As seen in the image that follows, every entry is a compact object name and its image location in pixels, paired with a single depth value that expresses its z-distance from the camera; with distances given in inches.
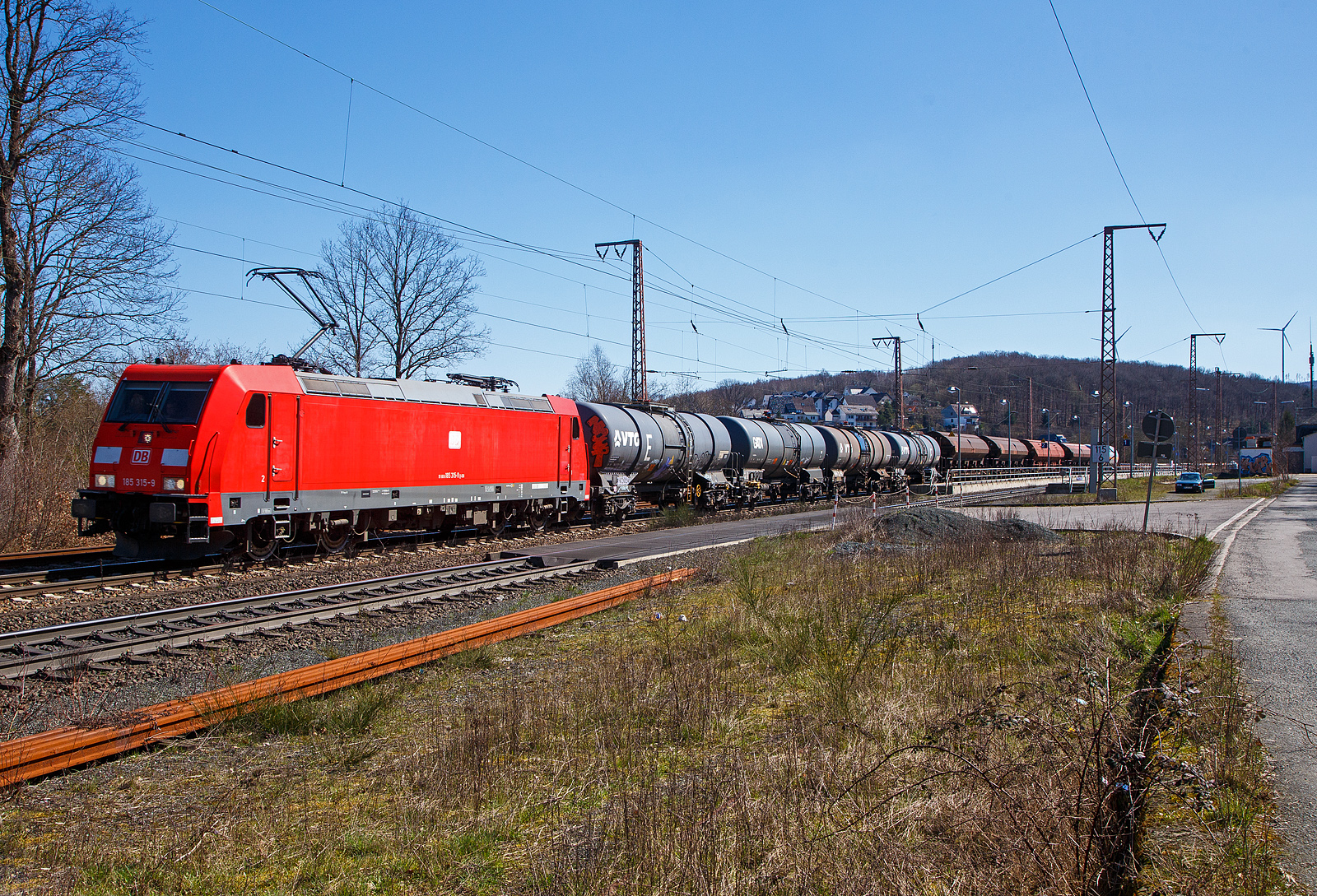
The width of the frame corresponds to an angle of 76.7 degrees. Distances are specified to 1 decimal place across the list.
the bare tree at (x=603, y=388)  2940.5
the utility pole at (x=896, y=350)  1980.8
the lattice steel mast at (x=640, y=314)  1295.5
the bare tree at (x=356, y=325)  1533.0
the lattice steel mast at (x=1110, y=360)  1299.2
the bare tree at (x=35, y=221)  764.6
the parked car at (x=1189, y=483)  1822.1
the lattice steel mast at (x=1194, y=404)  2069.4
